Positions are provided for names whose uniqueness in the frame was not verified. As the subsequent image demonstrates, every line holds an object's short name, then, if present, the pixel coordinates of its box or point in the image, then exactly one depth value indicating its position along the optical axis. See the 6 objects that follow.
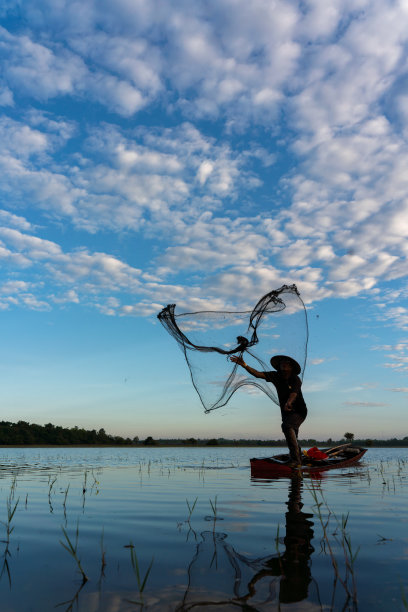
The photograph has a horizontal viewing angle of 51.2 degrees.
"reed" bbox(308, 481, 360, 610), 3.35
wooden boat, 14.43
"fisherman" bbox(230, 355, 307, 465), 13.99
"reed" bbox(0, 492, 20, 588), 4.16
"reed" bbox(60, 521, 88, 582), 3.85
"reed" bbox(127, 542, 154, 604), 3.25
